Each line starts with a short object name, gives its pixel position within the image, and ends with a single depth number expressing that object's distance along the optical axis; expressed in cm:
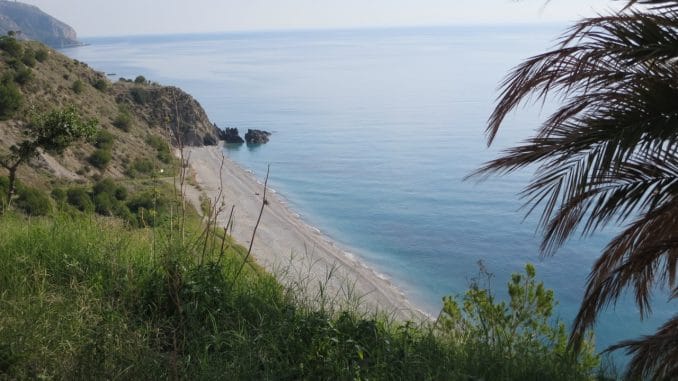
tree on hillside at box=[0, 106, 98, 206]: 1487
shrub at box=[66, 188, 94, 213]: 3008
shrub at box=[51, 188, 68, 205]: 3036
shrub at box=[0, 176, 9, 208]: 2384
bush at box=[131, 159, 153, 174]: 4203
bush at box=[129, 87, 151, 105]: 5522
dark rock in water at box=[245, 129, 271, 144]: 7050
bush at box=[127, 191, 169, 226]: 3373
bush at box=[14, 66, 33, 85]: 3966
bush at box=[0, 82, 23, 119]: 3569
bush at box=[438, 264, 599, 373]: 383
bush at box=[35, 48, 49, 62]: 4540
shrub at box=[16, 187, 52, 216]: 2287
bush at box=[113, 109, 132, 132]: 4666
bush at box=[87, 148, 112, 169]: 3941
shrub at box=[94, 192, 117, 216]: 3015
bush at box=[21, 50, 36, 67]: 4257
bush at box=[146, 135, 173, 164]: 4400
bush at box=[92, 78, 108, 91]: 5116
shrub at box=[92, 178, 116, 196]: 3384
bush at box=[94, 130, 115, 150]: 4072
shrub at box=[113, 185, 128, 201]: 3469
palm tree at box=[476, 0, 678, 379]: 361
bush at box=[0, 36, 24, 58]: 4306
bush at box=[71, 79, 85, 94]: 4534
